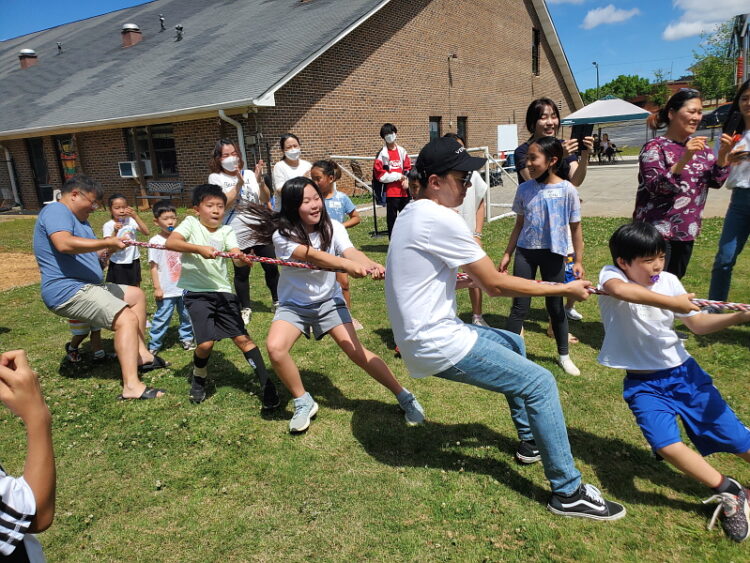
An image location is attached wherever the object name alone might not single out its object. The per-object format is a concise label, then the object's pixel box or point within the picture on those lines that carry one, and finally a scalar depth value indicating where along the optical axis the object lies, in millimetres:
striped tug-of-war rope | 2619
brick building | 15602
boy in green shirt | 4215
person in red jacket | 8602
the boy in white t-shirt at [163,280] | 5484
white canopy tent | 21172
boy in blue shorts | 2664
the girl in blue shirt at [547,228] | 4242
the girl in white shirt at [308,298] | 3762
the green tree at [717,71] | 50281
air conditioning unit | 17719
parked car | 30045
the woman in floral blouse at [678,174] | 4090
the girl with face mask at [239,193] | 6039
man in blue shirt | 4426
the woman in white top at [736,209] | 4312
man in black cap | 2674
